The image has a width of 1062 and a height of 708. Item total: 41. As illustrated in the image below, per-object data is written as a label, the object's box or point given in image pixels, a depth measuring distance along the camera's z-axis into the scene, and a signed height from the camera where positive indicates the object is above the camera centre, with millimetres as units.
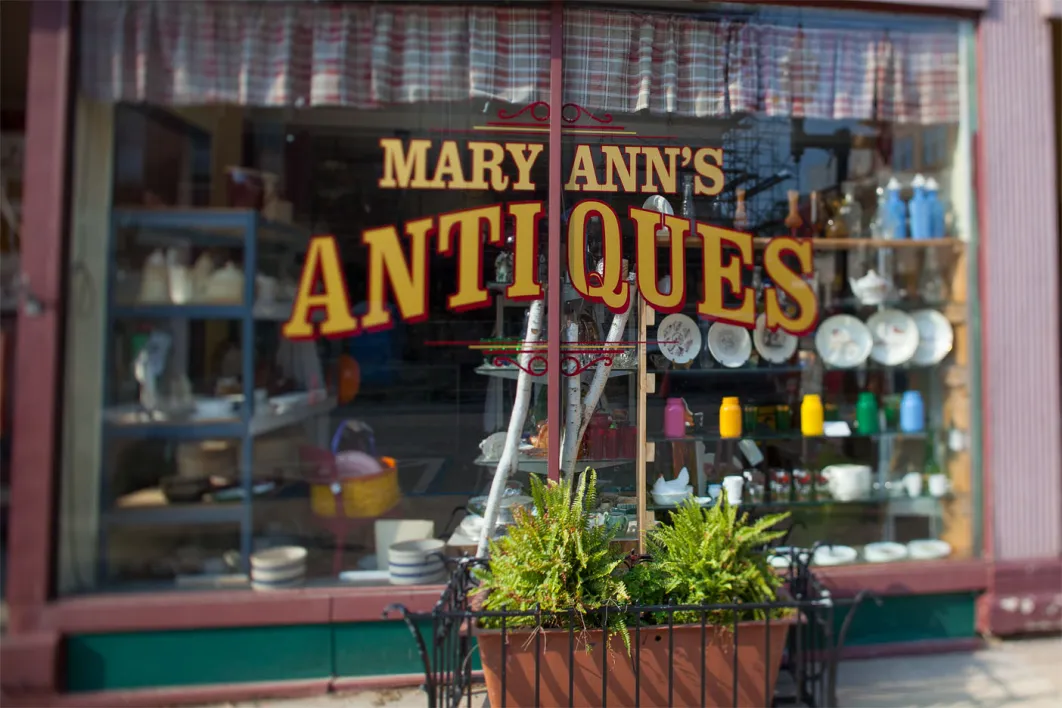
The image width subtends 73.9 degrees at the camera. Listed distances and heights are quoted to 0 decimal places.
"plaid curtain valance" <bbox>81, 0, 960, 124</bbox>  3773 +1781
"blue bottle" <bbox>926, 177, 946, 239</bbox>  4395 +1011
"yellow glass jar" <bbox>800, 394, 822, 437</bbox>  4414 -240
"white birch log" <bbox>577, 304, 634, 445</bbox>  3947 -59
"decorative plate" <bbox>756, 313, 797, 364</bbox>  4328 +211
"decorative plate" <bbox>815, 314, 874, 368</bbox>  4445 +235
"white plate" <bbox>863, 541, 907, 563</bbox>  4305 -1063
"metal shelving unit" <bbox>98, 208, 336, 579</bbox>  3791 +301
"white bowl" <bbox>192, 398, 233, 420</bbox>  3824 -207
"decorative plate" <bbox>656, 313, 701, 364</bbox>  4082 +224
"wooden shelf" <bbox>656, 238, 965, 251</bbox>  4355 +851
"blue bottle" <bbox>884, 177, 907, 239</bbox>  4461 +1049
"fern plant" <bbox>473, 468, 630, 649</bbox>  2990 -857
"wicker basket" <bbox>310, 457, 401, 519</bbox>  3945 -697
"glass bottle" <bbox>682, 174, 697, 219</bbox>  4078 +1036
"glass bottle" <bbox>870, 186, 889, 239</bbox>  4496 +1013
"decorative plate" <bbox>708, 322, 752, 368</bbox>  4219 +201
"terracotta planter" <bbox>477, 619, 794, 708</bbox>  3033 -1271
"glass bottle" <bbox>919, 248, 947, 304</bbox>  4438 +625
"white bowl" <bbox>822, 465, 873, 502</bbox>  4441 -652
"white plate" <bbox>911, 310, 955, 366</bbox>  4391 +268
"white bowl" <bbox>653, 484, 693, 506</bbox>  4066 -700
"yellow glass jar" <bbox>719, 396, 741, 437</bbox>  4281 -245
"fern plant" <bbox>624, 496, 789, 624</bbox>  3146 -874
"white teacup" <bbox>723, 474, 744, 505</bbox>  4251 -660
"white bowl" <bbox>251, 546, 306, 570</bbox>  3795 -1014
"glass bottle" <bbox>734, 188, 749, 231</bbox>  4215 +978
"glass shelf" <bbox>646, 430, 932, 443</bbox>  4195 -362
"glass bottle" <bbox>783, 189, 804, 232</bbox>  4348 +1002
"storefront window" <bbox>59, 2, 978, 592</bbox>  3773 +588
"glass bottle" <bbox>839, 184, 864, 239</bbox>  4492 +1051
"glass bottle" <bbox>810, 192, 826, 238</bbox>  4402 +1011
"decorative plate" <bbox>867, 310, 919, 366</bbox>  4469 +279
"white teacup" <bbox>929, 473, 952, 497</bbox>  4406 -657
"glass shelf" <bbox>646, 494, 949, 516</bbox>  4418 -780
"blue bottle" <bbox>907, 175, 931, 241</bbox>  4402 +1046
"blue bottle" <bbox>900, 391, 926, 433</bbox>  4484 -212
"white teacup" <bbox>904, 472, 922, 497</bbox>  4473 -661
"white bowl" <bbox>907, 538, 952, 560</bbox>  4320 -1045
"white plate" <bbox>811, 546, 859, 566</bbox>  4238 -1071
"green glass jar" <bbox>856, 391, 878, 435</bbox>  4473 -231
